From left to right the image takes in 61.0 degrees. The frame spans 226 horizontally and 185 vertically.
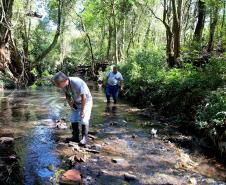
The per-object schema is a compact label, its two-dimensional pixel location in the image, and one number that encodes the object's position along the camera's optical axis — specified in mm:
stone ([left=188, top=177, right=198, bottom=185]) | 3524
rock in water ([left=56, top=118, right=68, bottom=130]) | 5969
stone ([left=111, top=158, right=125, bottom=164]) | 4124
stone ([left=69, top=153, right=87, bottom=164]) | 4036
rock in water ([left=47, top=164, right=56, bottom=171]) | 3739
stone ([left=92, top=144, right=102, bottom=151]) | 4687
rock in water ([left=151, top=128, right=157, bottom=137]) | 5640
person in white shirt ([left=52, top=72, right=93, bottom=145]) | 4486
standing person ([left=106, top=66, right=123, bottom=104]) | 9095
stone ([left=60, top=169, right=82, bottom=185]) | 3324
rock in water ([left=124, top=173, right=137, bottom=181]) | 3563
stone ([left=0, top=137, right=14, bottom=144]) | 4751
